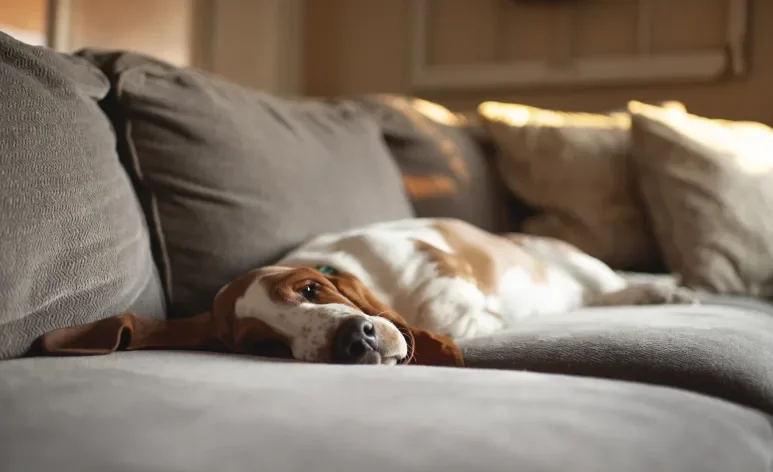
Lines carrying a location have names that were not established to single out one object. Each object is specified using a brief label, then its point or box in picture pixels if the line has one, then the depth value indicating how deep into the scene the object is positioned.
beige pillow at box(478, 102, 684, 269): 2.30
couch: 0.69
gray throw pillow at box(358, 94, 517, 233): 2.25
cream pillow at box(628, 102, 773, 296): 2.02
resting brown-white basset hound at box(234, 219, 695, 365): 1.15
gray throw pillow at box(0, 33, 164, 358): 1.06
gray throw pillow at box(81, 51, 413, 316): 1.44
